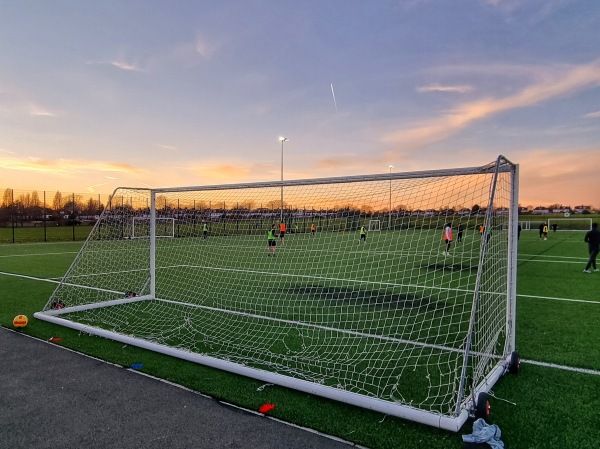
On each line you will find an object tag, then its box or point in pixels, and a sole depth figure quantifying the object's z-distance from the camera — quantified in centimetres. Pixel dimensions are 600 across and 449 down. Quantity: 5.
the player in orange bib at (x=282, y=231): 1602
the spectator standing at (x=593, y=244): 1251
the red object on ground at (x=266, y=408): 333
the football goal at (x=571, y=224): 4559
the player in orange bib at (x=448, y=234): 1513
